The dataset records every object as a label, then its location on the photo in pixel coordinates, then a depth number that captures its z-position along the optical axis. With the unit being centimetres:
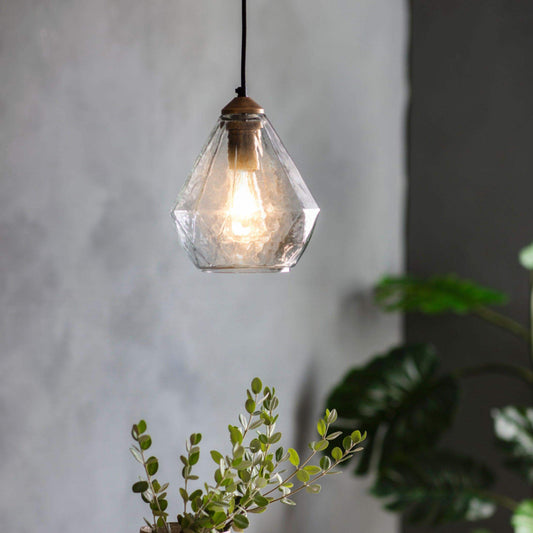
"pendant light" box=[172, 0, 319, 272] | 221
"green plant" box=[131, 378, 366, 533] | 216
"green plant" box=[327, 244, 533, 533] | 385
